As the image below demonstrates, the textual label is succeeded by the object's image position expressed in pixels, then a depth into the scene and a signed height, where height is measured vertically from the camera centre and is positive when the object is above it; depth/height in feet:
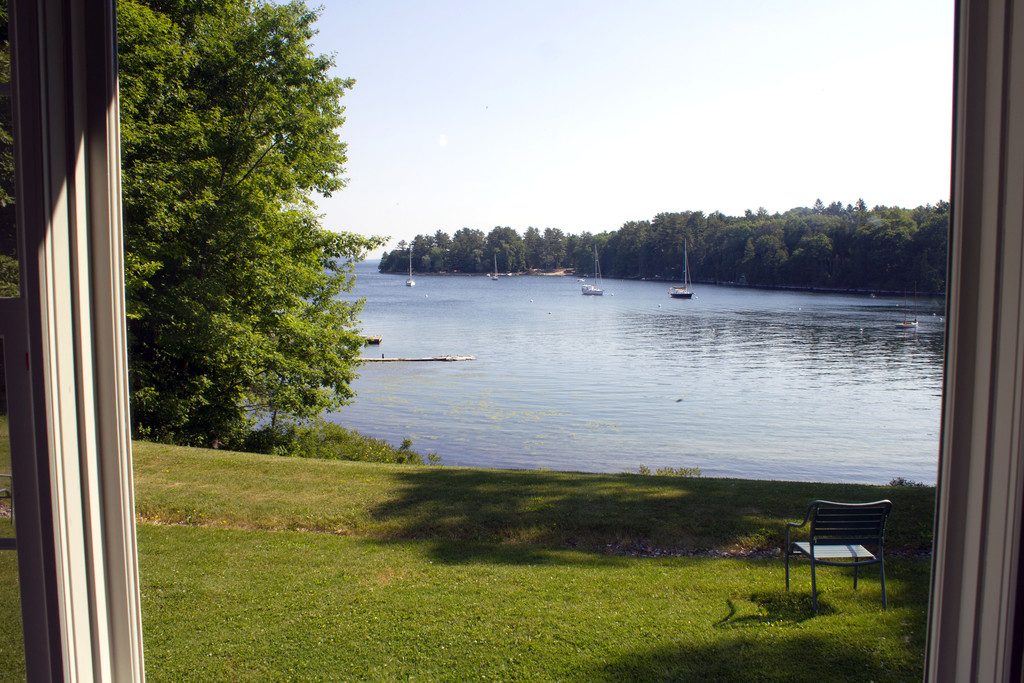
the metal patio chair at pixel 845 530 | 15.15 -4.86
